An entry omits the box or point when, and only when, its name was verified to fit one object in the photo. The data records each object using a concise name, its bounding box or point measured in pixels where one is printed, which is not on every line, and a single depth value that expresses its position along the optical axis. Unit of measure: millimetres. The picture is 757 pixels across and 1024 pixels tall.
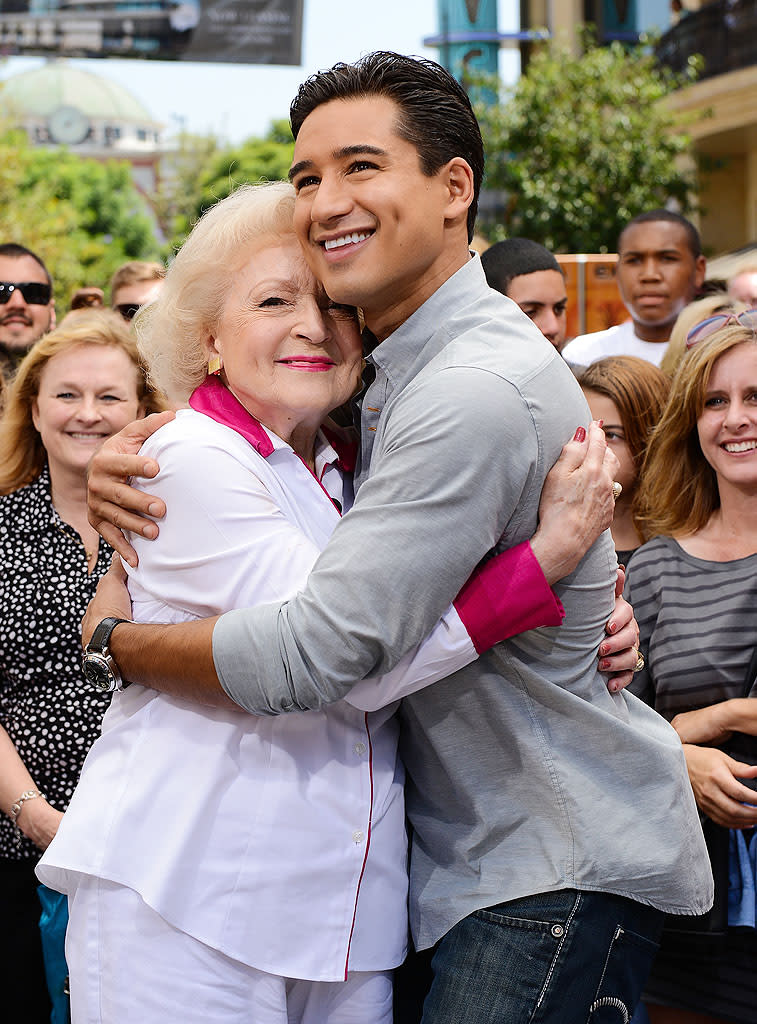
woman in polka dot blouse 3312
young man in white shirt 6094
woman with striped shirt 2934
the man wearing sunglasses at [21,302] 6070
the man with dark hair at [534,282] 5332
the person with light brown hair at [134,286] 6114
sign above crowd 17844
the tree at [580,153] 16484
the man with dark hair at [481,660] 1924
